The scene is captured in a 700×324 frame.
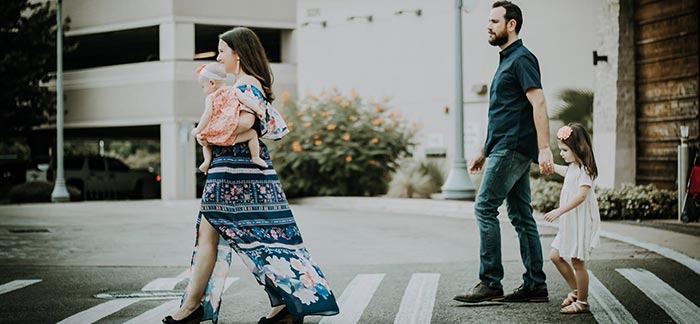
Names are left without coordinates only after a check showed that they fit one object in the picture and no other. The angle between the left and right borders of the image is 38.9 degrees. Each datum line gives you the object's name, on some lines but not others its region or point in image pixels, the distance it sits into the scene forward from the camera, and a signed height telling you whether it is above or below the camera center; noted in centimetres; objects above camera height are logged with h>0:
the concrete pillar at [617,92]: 1727 +93
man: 687 -2
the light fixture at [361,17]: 2801 +363
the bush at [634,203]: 1441 -85
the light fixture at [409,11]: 2669 +362
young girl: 647 -47
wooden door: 1597 +105
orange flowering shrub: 2203 -7
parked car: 3212 -110
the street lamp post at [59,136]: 2850 +25
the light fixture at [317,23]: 2934 +363
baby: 600 +13
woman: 592 -56
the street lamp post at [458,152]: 1803 -13
